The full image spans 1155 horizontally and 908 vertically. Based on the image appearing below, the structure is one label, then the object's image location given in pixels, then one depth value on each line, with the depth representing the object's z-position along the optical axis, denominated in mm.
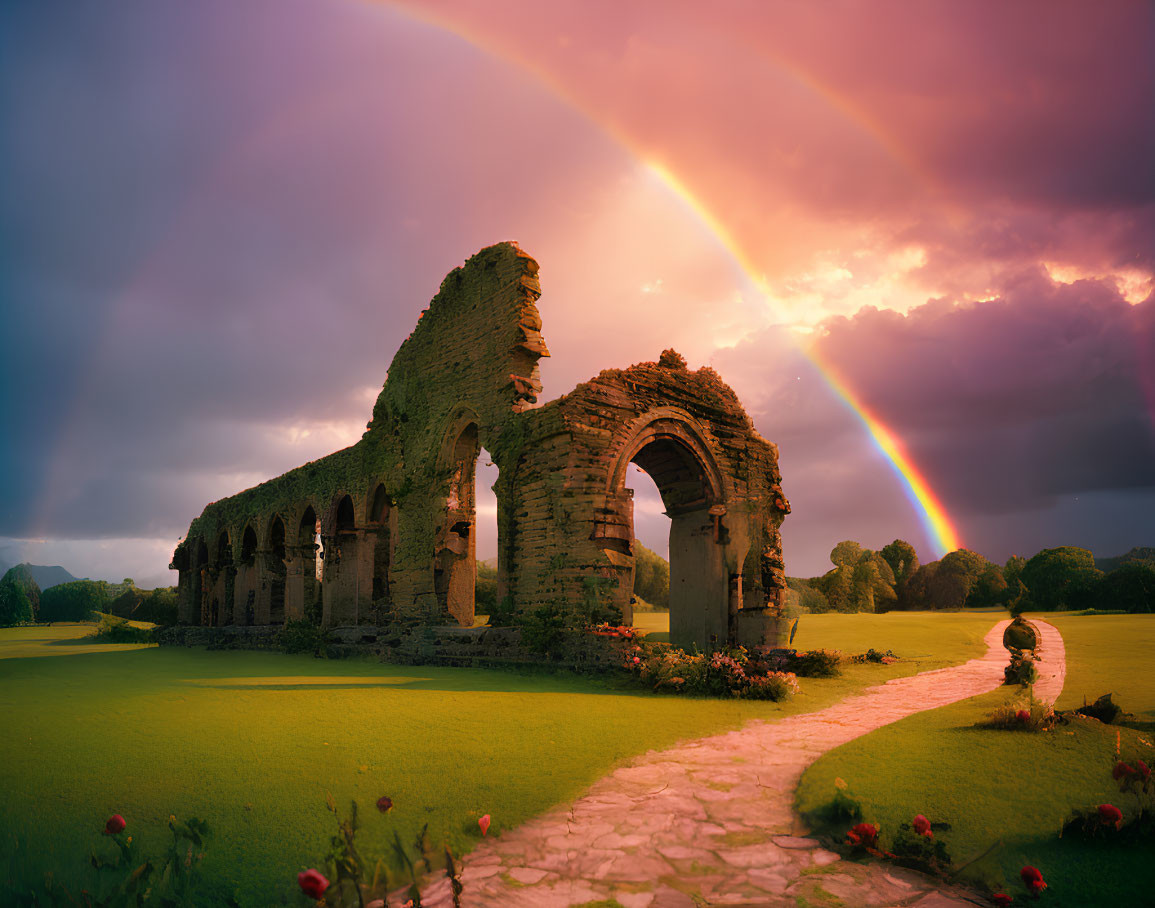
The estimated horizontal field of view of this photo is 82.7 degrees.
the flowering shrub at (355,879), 2164
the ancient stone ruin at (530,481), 10953
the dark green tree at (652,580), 48500
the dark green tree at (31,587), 40538
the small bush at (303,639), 14578
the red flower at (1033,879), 2590
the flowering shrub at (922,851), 3020
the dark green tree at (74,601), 46562
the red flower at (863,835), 3121
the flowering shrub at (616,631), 9836
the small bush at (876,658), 11875
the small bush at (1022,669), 7018
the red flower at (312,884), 2133
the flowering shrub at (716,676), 7859
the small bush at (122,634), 22641
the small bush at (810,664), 9969
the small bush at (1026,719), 4977
